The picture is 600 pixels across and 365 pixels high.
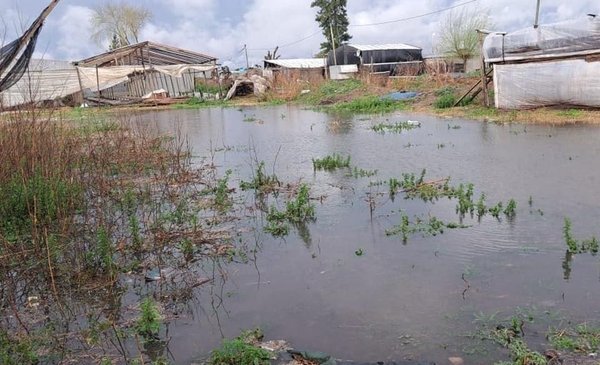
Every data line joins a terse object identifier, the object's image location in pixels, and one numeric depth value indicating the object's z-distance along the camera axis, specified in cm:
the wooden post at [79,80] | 2743
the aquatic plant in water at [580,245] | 427
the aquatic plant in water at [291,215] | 543
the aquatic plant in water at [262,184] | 695
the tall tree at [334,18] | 4975
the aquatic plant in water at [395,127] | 1240
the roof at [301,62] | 4200
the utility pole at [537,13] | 1635
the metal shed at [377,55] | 3769
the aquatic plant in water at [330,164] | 824
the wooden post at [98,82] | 2745
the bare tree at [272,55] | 4523
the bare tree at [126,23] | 5165
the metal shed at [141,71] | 2784
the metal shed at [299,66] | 3109
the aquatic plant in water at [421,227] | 500
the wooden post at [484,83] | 1481
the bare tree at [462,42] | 3412
